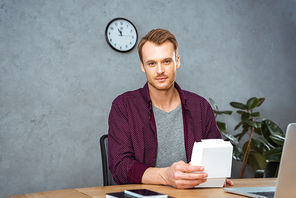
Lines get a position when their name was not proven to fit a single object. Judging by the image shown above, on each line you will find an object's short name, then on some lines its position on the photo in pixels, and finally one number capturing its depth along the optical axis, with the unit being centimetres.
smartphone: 84
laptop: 82
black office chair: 153
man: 157
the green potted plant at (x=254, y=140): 264
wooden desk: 99
